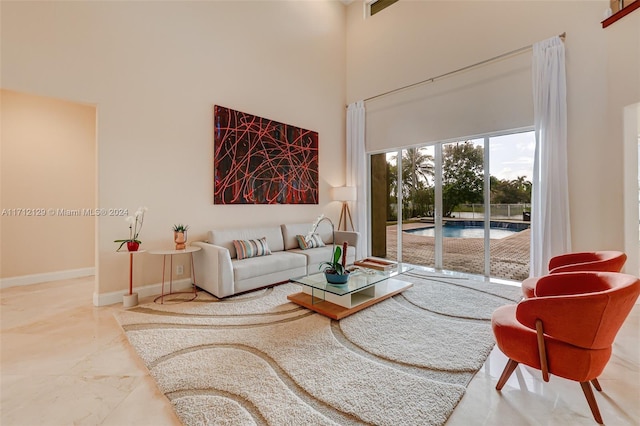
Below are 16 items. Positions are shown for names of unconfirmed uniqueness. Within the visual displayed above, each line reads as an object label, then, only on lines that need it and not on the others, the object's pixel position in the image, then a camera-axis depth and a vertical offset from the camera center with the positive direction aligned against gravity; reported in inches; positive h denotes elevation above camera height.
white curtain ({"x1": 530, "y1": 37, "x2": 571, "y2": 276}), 149.7 +29.4
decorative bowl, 120.9 -28.1
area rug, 64.7 -44.2
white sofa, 137.0 -26.1
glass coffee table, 116.5 -37.8
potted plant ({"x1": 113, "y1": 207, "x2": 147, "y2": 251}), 129.1 -7.2
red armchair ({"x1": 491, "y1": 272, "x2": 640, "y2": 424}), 57.5 -26.6
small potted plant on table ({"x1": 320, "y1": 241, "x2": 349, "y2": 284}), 121.1 -25.7
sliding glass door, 175.0 +5.4
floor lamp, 232.2 +16.7
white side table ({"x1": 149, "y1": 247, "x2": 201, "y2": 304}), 136.6 -32.5
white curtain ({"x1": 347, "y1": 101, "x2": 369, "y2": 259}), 241.1 +39.5
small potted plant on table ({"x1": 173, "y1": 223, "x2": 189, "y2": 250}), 143.5 -11.6
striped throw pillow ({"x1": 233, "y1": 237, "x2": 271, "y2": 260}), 157.5 -19.7
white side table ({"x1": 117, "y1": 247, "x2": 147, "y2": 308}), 129.2 -38.1
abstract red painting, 173.0 +36.9
